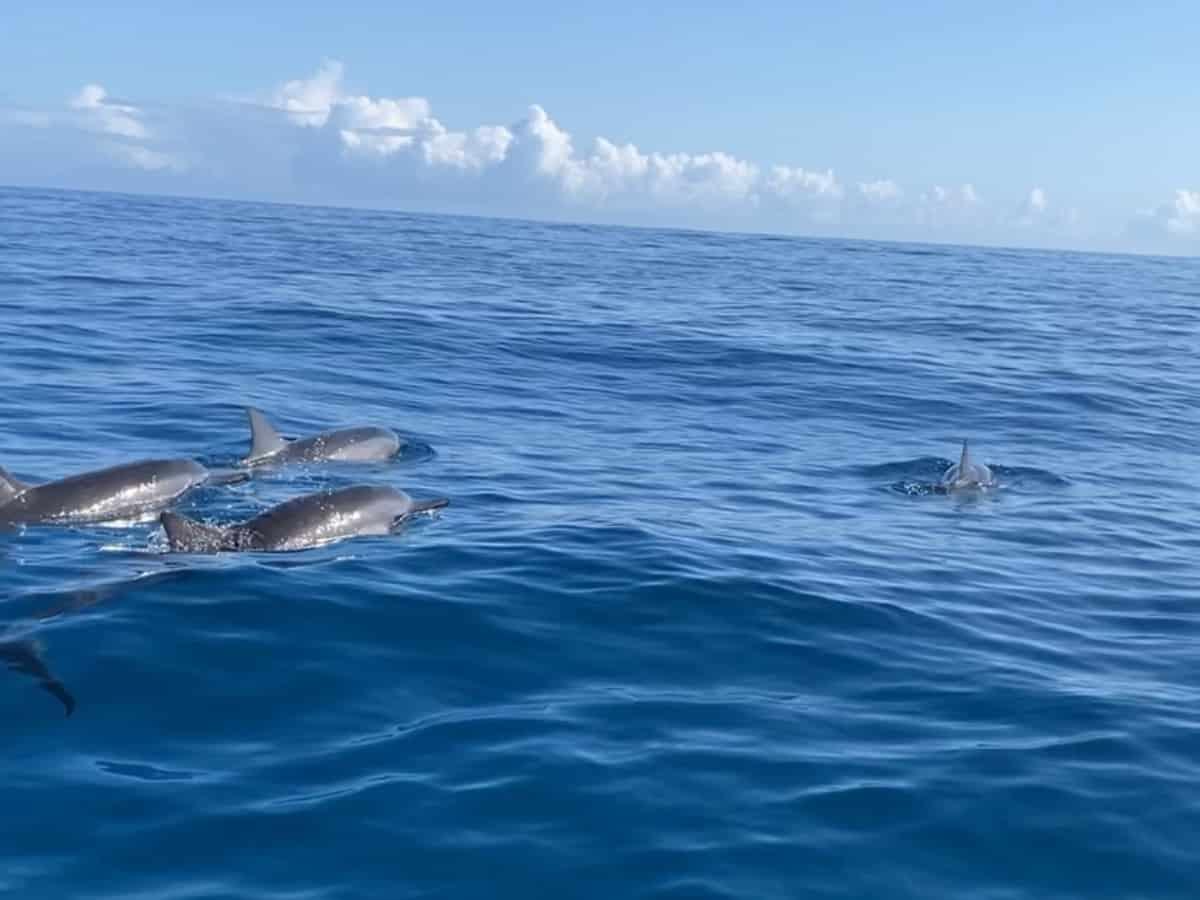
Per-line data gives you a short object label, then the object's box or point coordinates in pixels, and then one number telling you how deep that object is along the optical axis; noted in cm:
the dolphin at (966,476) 2136
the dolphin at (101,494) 1642
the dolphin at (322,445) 1995
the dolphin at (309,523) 1518
